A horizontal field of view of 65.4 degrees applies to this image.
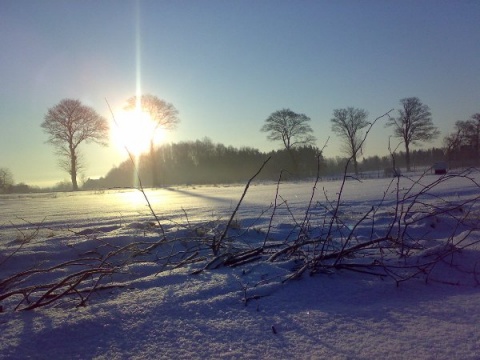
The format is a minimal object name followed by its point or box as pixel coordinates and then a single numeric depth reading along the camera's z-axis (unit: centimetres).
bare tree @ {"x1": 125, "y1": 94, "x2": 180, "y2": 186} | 3247
